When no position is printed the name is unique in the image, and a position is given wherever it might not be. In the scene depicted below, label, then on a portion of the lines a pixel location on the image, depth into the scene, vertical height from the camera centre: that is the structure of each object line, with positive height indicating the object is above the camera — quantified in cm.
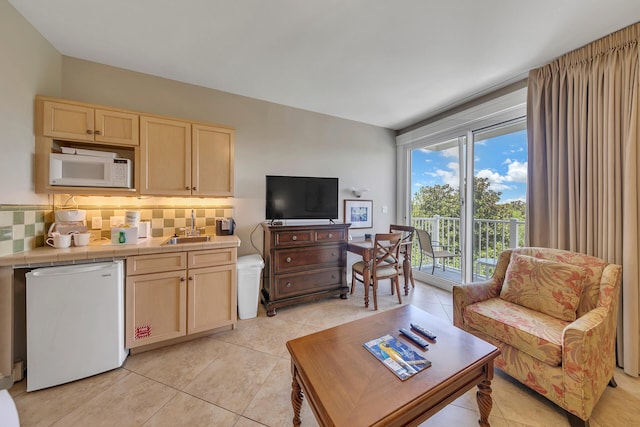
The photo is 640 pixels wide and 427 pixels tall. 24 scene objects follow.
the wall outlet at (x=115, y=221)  219 -8
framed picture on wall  366 +2
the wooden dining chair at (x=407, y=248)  321 -47
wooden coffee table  88 -71
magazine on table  106 -70
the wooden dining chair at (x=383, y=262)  279 -61
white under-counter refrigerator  152 -75
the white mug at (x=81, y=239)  183 -21
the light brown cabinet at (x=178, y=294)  184 -69
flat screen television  286 +21
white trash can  249 -79
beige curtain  171 +47
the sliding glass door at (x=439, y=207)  328 +12
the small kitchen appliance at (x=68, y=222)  187 -8
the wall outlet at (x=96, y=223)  212 -9
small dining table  281 -50
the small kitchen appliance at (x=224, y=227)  261 -15
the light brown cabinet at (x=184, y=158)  212 +53
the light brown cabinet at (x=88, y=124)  183 +73
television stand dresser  259 -58
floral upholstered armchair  128 -71
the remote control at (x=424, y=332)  131 -68
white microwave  181 +34
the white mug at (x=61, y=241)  174 -21
